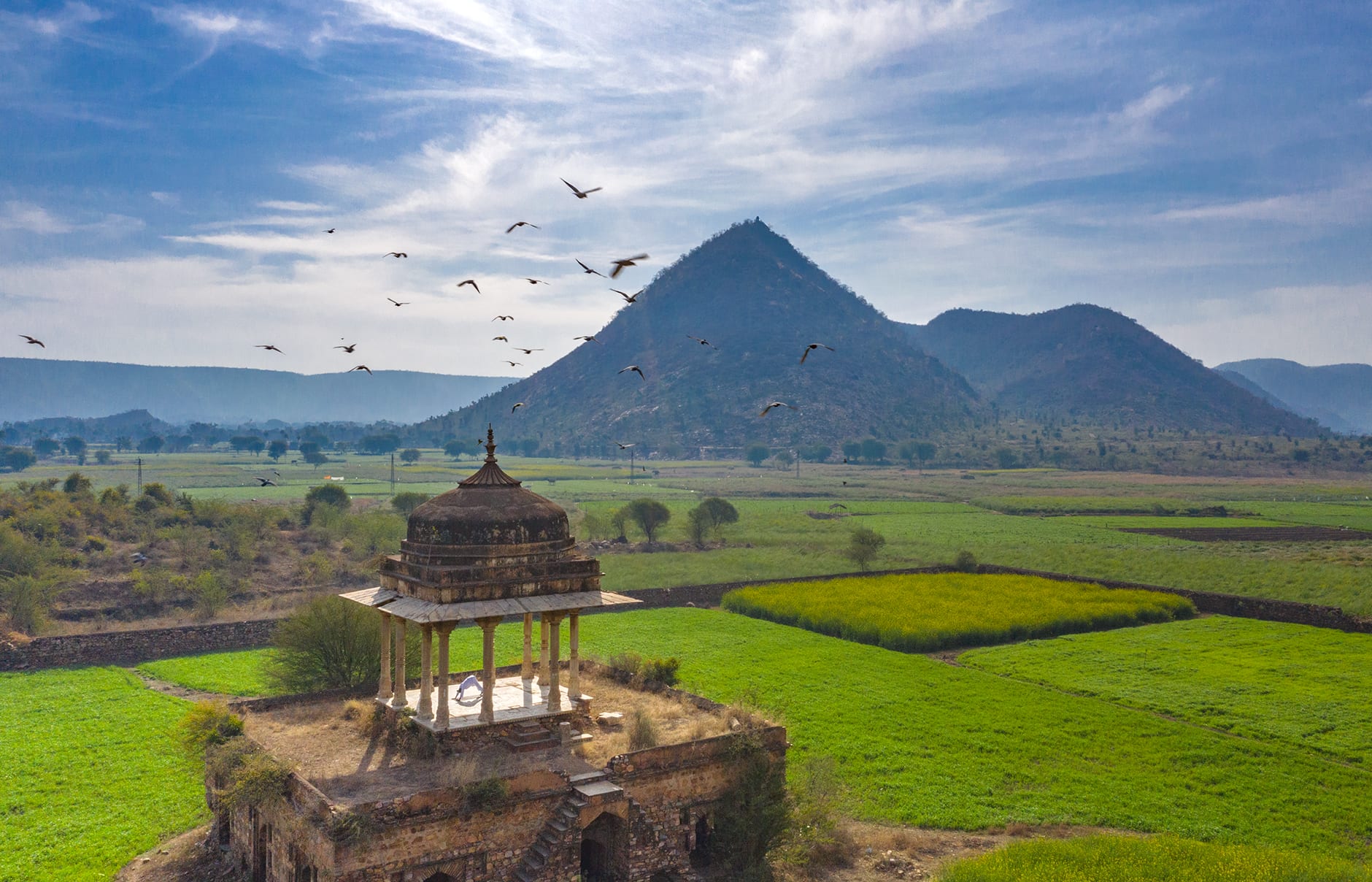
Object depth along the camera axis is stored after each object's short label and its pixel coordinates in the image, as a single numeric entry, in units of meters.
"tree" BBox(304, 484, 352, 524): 76.56
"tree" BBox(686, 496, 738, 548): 79.12
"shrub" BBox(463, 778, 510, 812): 18.53
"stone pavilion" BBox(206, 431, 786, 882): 18.36
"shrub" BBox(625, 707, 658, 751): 21.86
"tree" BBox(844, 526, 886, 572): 68.19
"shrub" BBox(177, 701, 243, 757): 21.91
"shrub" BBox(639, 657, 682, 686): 28.31
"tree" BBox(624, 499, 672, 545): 77.31
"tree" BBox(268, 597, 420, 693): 30.31
